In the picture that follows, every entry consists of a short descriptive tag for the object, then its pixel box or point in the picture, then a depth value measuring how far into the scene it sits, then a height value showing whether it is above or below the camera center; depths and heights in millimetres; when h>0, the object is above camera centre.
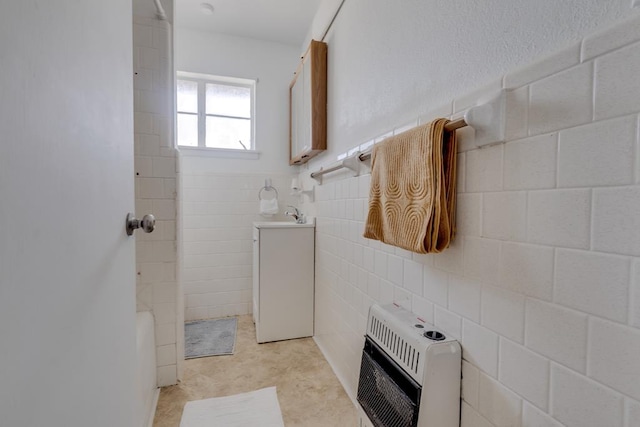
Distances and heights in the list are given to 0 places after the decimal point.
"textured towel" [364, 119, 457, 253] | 834 +56
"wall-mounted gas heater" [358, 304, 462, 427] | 833 -540
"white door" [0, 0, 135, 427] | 353 -18
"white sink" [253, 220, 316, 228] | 2168 -162
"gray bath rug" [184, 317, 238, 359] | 2076 -1069
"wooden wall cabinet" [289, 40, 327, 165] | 2031 +772
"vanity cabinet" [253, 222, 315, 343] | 2168 -585
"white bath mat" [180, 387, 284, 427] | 1411 -1077
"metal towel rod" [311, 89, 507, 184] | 711 +224
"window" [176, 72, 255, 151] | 2682 +887
